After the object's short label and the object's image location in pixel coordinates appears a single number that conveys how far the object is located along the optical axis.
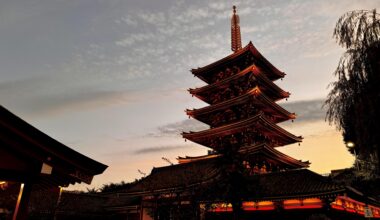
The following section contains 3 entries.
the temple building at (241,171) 14.27
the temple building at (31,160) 5.37
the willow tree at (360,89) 7.09
